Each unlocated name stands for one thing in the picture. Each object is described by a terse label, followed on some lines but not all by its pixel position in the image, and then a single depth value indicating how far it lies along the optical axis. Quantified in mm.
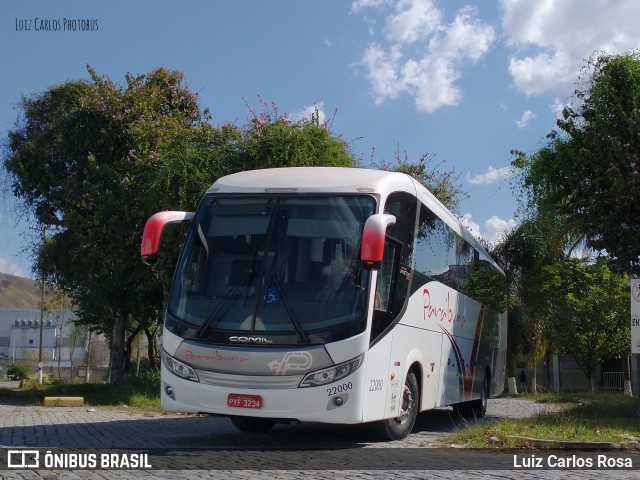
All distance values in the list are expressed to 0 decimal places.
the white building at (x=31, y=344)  99000
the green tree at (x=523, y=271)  34875
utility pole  28316
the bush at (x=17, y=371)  71538
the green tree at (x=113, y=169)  21781
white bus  9945
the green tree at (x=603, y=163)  17078
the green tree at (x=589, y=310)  40062
